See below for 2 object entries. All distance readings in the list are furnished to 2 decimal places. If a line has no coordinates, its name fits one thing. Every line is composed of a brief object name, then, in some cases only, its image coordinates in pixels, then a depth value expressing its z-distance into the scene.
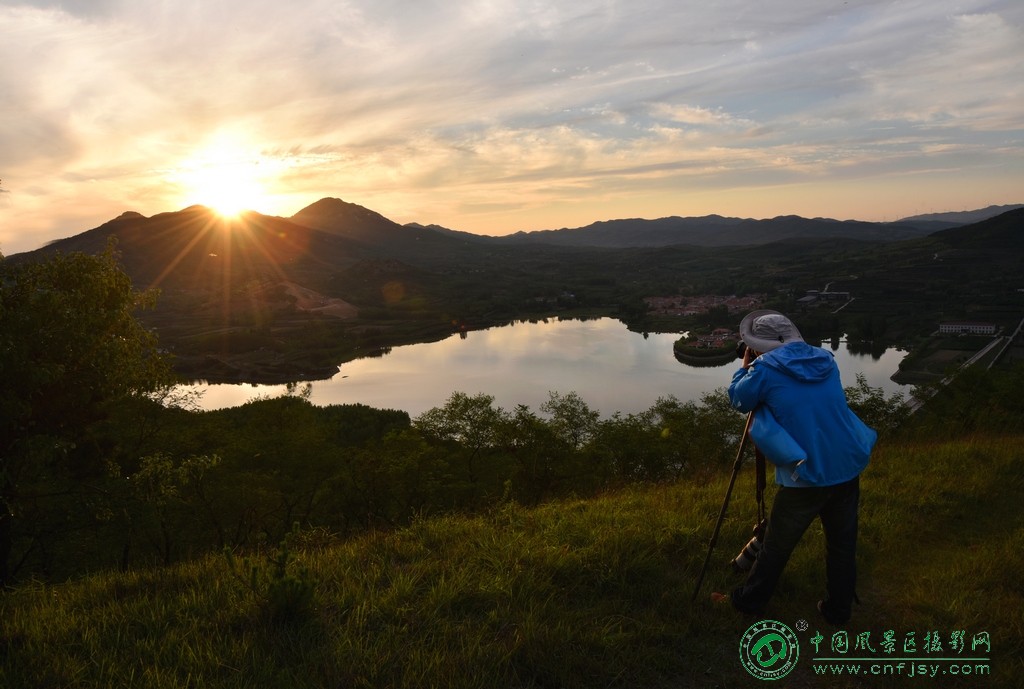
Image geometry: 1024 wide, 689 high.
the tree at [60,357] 6.93
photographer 3.30
